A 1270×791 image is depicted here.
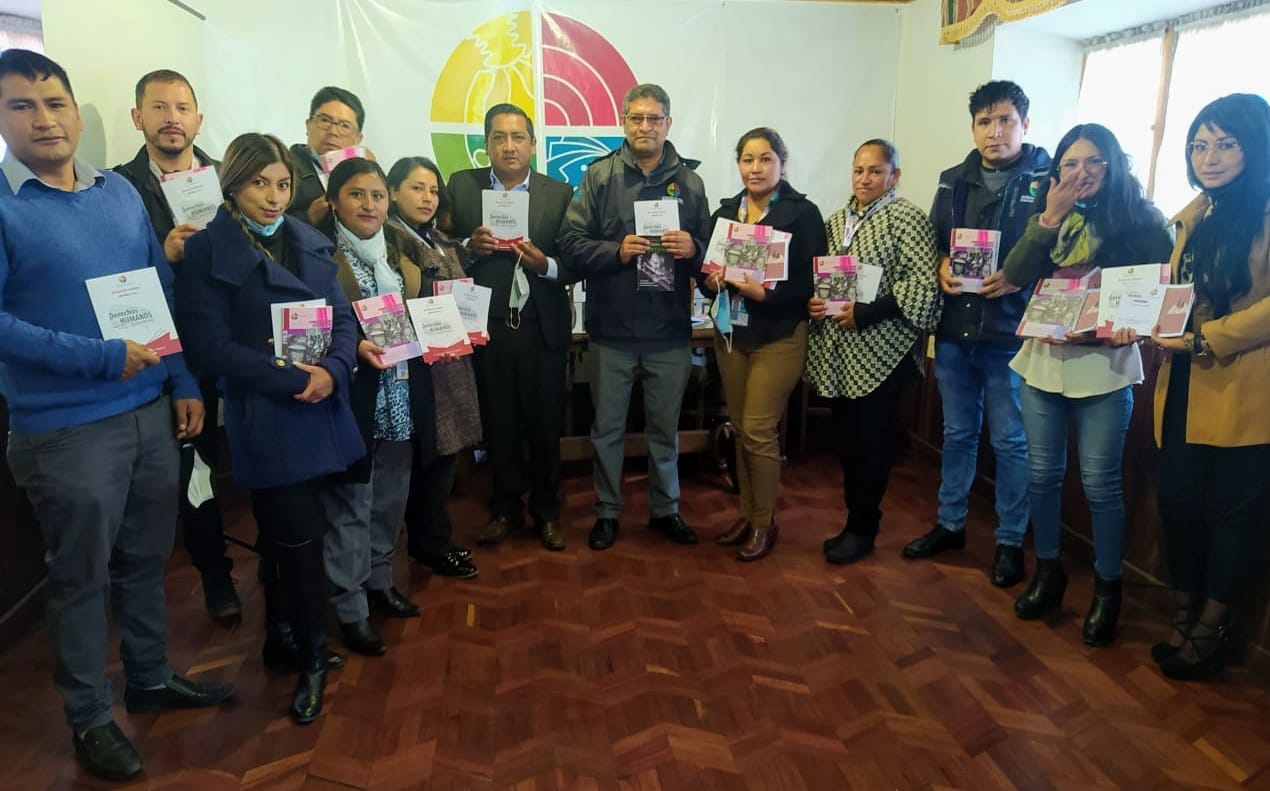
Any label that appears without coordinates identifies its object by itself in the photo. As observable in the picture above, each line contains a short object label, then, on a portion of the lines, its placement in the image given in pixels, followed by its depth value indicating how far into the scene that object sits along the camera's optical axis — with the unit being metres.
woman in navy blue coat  1.81
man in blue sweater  1.63
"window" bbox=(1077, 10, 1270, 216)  2.89
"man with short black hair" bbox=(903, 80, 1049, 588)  2.57
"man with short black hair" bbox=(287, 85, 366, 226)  2.60
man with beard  2.31
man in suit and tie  2.81
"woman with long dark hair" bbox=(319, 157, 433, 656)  2.16
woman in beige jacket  1.99
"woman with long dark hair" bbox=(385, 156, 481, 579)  2.43
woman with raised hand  2.21
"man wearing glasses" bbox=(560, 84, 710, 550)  2.78
